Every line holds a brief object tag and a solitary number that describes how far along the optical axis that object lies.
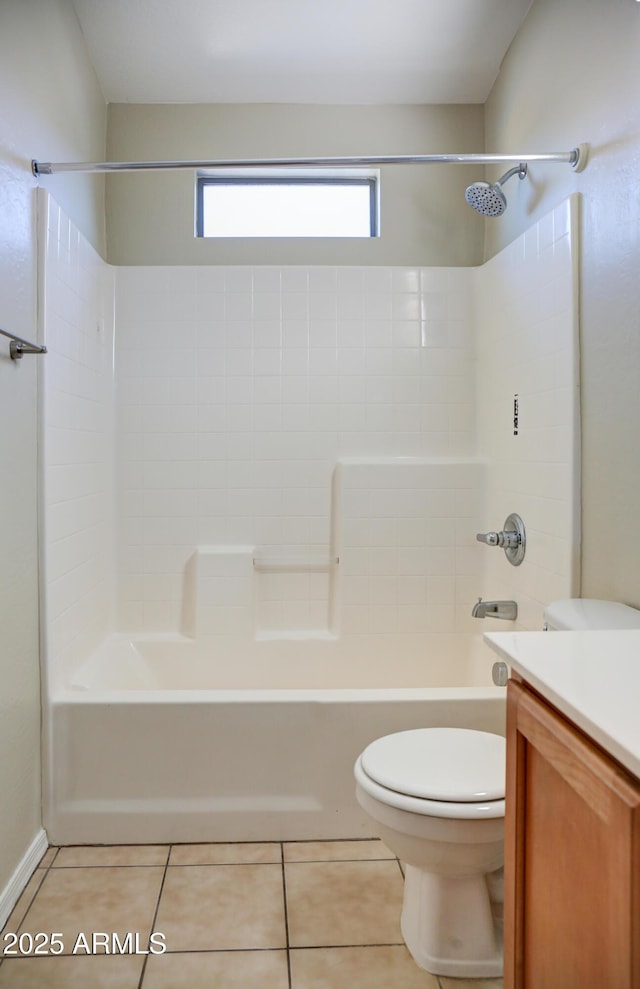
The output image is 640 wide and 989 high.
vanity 0.76
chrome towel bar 1.74
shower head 2.30
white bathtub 2.03
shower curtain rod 1.97
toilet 1.42
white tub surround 2.79
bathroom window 2.95
